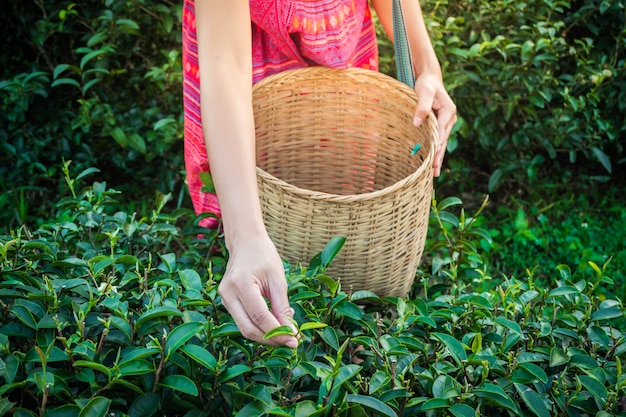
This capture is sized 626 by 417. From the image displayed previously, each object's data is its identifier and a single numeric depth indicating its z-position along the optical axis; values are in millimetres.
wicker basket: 1429
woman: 1016
